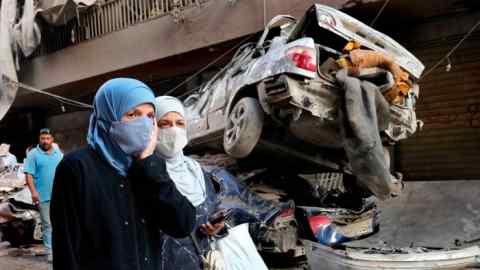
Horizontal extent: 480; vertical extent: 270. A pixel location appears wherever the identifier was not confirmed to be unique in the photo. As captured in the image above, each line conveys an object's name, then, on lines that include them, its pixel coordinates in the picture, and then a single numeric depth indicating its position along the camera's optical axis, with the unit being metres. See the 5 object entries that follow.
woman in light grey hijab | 2.71
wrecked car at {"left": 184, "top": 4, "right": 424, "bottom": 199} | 5.21
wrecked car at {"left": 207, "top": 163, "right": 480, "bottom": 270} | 4.47
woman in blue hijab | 1.94
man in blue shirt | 7.22
